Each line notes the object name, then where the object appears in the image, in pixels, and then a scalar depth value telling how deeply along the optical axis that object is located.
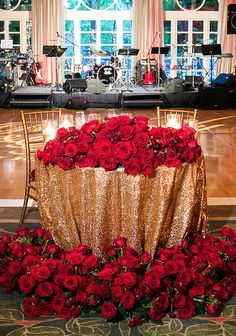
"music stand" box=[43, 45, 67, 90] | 13.23
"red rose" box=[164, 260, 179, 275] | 3.08
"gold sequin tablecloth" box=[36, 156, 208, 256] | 3.16
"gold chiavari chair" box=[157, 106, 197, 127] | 4.15
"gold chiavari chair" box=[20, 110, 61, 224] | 4.56
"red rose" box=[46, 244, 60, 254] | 3.31
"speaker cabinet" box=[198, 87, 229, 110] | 12.59
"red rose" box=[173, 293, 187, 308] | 3.01
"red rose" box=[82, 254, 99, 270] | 3.12
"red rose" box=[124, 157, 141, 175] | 3.07
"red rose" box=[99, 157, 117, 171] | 3.10
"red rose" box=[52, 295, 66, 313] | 3.04
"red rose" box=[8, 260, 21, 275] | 3.24
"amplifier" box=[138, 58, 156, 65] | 15.62
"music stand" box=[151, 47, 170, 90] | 14.84
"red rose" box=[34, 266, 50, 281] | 3.09
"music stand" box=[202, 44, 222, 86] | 13.44
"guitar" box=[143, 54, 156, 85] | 15.66
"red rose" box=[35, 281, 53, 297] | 3.06
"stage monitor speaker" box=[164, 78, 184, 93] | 12.91
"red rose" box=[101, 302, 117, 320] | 2.94
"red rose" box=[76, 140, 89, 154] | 3.18
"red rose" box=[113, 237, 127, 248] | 3.18
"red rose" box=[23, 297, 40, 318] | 3.04
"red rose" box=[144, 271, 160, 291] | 3.00
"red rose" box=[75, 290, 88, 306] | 3.02
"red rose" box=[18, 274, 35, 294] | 3.12
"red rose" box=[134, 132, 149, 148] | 3.18
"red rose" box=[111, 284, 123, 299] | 2.98
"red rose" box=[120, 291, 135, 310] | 2.95
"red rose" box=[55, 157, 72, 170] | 3.16
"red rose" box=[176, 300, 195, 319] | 3.02
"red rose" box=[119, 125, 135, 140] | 3.20
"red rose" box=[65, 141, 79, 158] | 3.16
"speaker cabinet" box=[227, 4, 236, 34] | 12.38
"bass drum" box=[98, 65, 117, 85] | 14.99
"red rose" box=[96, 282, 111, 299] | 3.01
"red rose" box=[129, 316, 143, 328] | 2.93
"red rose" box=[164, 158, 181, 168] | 3.17
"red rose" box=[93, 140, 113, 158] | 3.12
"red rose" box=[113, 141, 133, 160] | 3.10
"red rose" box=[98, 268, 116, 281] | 3.05
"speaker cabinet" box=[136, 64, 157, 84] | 15.73
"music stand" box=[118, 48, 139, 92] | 13.96
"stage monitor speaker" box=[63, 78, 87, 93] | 12.70
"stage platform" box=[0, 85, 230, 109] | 12.62
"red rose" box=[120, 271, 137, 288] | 2.99
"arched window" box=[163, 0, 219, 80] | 16.75
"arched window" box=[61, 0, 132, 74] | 16.53
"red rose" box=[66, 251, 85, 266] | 3.11
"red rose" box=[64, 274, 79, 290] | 3.02
